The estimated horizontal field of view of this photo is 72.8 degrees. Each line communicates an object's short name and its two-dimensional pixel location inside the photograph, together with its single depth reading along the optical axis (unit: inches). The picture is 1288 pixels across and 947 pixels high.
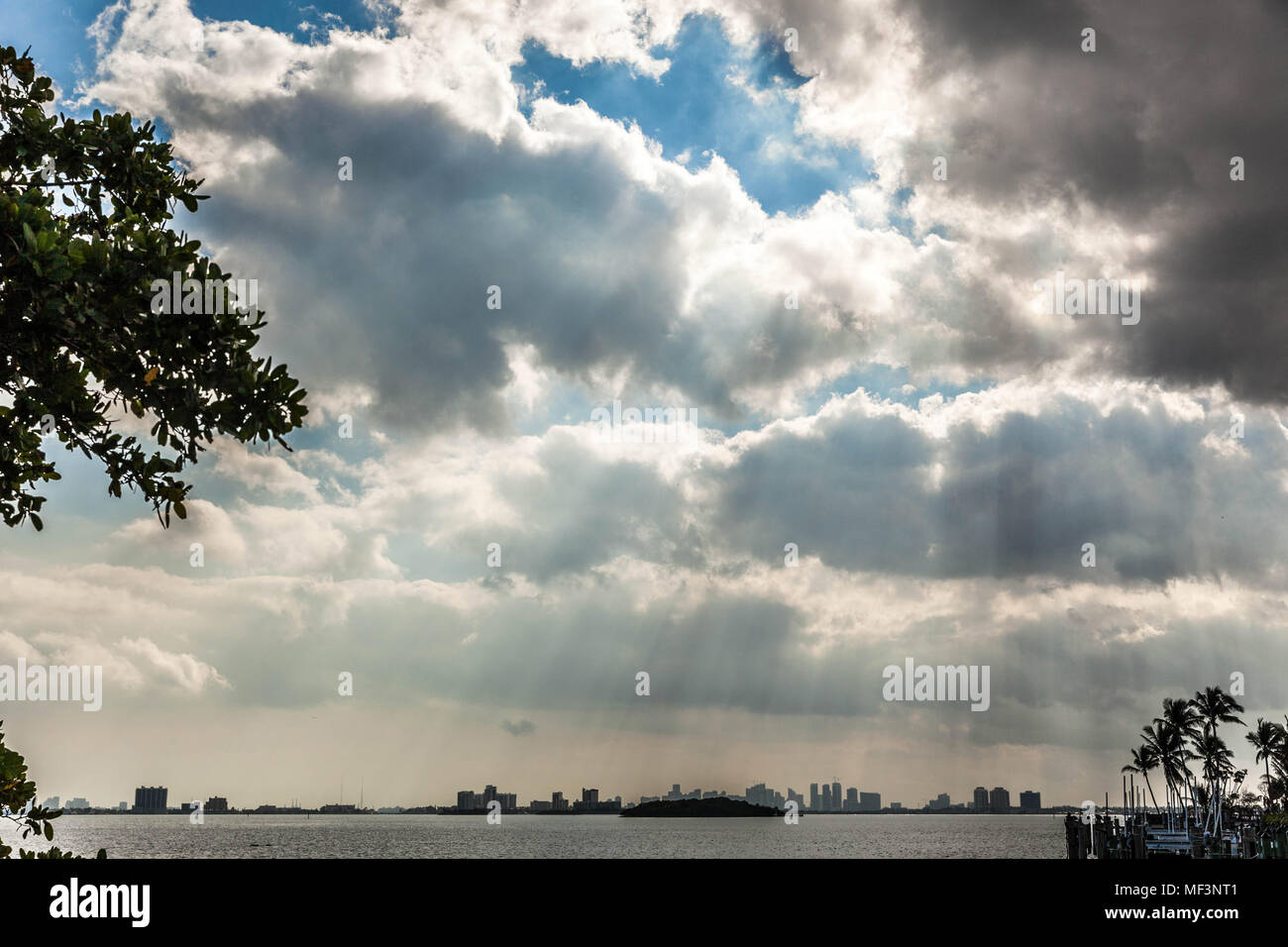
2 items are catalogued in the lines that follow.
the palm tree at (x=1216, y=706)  2662.4
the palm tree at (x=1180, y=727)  2780.5
